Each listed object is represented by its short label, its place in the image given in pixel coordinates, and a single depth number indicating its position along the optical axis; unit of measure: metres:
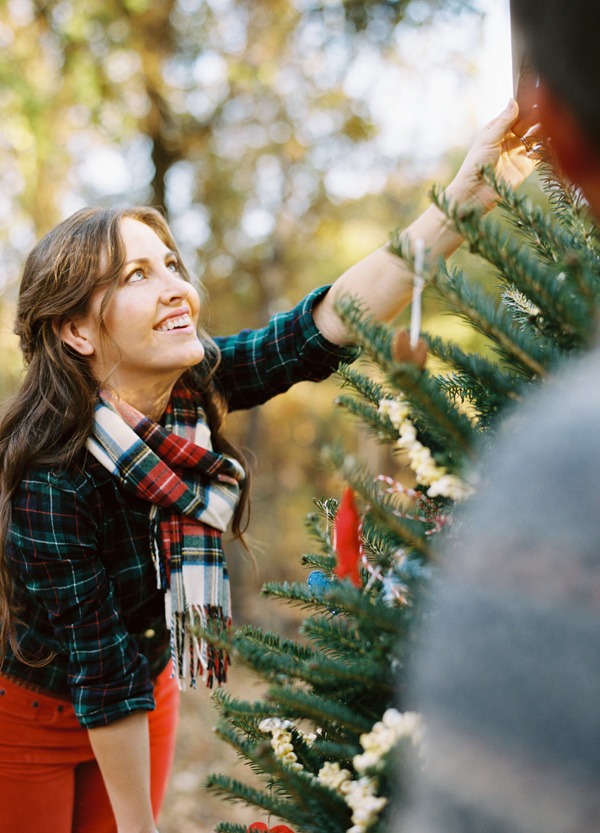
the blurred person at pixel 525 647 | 0.42
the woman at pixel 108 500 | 1.16
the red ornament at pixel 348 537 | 0.63
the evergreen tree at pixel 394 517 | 0.56
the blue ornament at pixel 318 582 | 0.82
